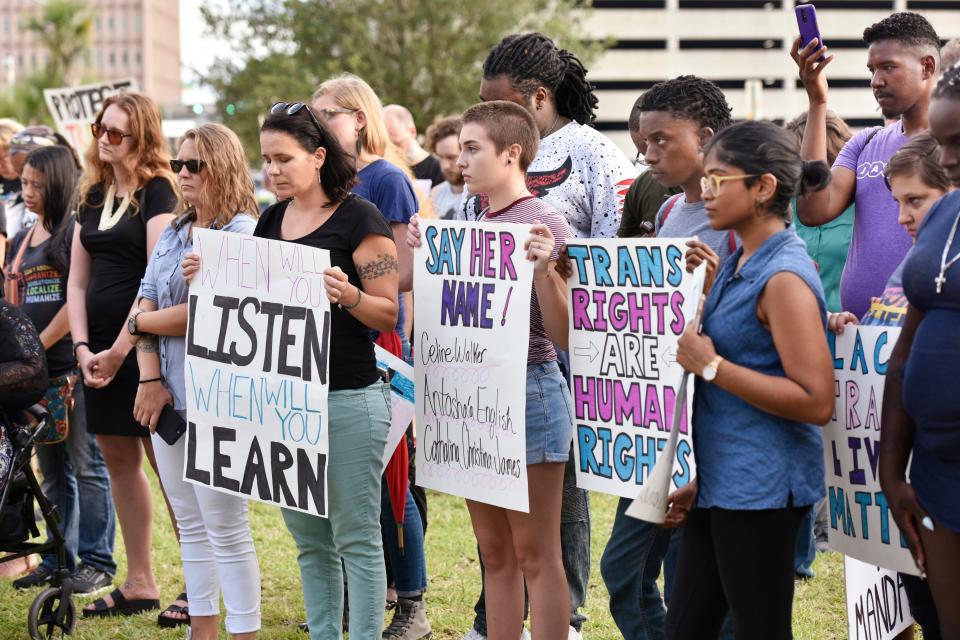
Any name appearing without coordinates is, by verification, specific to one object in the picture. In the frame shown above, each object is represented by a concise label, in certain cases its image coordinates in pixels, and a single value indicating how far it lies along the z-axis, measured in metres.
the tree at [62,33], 51.97
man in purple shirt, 4.17
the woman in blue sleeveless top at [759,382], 3.02
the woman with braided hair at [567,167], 4.52
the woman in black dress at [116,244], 5.44
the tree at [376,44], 31.09
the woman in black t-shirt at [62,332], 6.28
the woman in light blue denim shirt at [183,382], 4.68
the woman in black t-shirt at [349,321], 4.17
